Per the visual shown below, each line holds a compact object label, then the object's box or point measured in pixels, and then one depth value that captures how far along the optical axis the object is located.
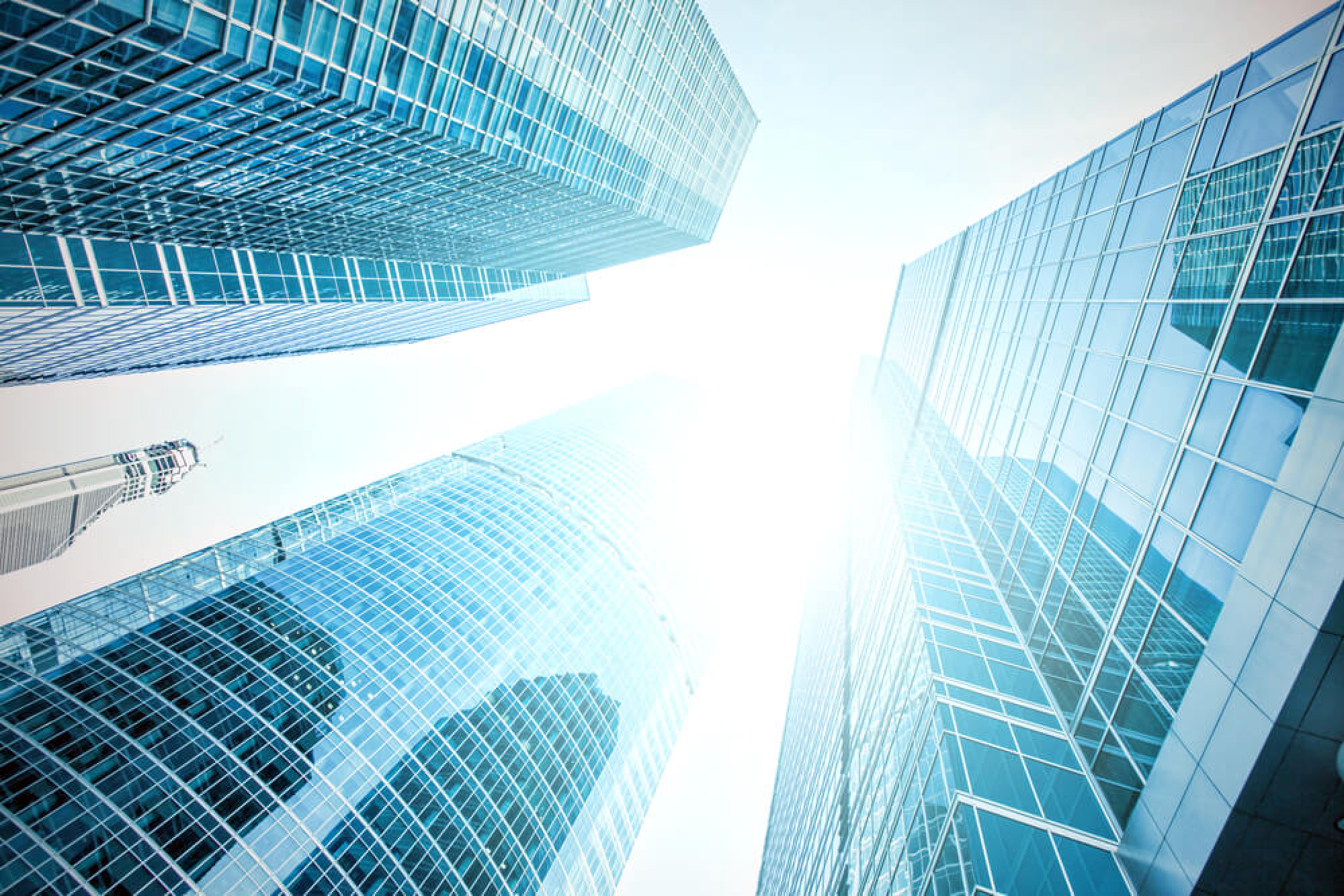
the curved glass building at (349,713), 37.44
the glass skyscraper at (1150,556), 10.45
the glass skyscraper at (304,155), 23.72
